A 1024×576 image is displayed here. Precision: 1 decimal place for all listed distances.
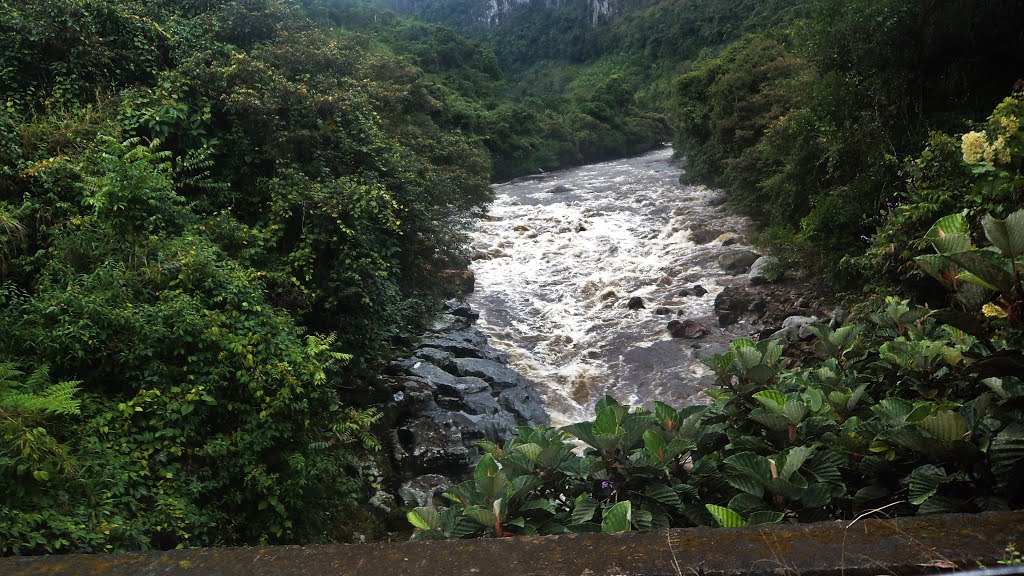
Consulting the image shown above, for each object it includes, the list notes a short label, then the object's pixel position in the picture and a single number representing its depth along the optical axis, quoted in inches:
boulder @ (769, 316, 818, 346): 306.5
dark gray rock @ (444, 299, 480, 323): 451.1
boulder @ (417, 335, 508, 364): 373.4
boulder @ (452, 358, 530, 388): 351.9
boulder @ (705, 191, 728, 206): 700.0
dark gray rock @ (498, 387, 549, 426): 329.1
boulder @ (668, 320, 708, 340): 410.9
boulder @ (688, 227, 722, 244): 576.7
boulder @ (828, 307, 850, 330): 281.1
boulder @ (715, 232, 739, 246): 551.2
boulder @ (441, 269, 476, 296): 421.9
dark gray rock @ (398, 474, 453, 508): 237.8
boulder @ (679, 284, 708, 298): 468.4
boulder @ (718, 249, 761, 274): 490.6
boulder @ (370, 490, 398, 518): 224.4
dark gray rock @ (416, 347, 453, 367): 350.9
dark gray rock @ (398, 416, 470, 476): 263.0
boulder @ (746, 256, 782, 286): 425.1
